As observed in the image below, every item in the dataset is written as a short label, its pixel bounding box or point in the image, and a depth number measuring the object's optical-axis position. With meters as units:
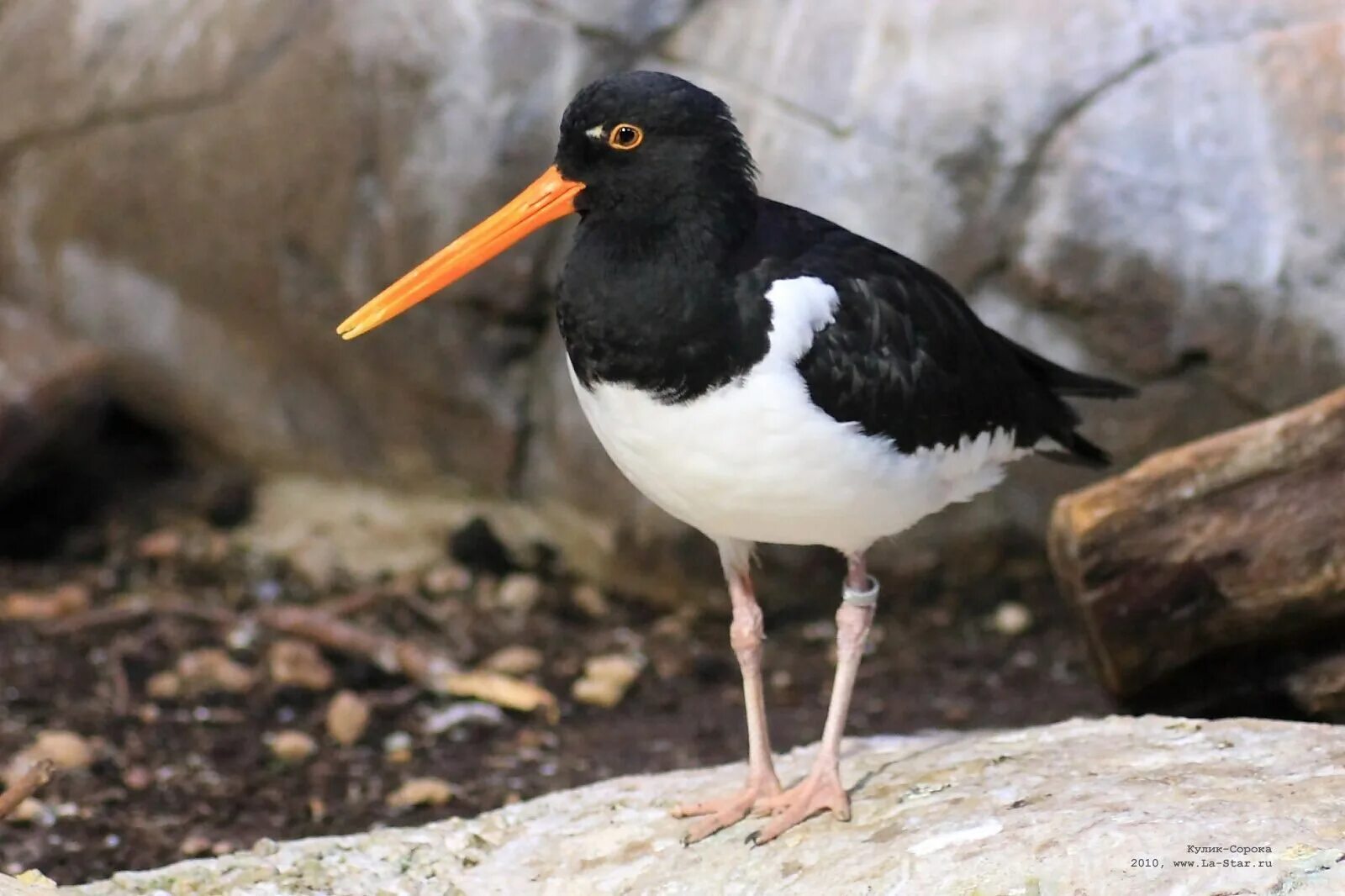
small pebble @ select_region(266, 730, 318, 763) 8.31
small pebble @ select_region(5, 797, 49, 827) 7.27
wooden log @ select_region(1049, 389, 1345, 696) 6.62
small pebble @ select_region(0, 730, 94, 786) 7.84
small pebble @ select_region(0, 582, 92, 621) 9.84
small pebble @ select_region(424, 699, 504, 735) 8.83
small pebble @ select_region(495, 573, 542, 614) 10.59
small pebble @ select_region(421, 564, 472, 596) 10.77
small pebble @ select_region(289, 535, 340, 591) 10.81
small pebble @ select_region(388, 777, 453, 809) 7.86
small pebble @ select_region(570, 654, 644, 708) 9.36
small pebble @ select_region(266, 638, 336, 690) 9.14
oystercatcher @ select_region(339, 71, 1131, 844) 5.53
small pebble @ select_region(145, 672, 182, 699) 8.93
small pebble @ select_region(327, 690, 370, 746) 8.59
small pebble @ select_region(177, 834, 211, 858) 7.14
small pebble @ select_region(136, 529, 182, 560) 10.99
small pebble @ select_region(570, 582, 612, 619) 10.55
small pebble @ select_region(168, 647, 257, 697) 9.04
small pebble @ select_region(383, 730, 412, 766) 8.45
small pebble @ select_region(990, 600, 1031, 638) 10.14
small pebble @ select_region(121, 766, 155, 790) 7.83
